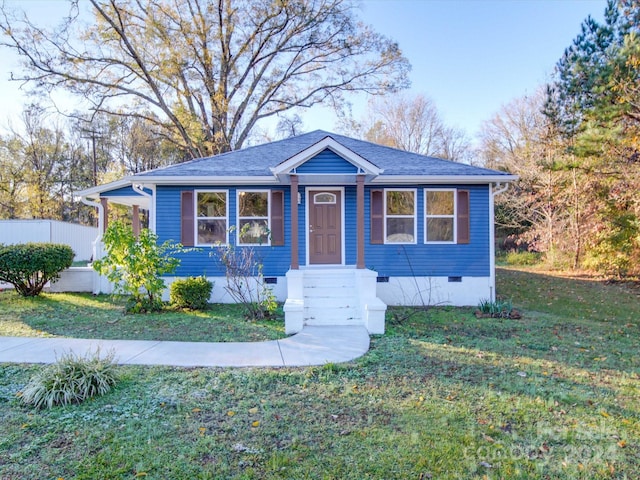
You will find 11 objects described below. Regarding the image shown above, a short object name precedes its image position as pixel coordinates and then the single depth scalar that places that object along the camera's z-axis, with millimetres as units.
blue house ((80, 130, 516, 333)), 9484
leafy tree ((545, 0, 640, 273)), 10234
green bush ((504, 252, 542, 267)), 19250
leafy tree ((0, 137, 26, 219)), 23906
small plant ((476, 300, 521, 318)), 7930
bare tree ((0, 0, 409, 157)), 17656
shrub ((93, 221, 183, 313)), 7742
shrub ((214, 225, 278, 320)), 7660
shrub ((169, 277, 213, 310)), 8398
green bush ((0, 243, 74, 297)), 9172
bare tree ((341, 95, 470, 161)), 27609
